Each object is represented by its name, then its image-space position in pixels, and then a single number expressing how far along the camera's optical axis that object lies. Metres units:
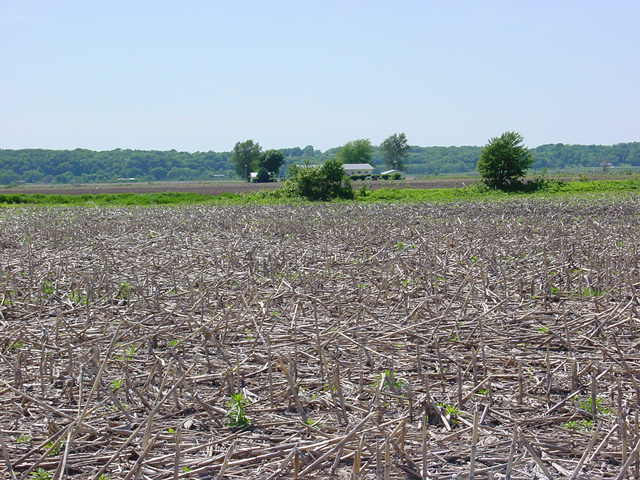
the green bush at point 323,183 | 49.12
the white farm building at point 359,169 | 144.38
